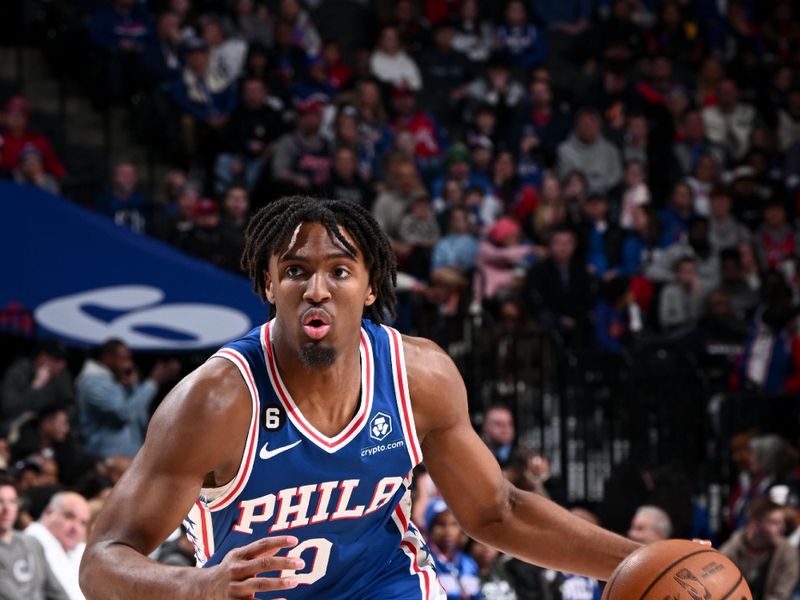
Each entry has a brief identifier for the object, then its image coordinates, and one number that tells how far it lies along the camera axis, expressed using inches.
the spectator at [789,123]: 602.5
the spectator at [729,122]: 596.1
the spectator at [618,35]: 628.1
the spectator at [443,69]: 597.6
